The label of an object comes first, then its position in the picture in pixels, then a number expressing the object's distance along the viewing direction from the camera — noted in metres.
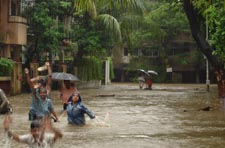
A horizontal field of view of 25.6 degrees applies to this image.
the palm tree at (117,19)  35.19
